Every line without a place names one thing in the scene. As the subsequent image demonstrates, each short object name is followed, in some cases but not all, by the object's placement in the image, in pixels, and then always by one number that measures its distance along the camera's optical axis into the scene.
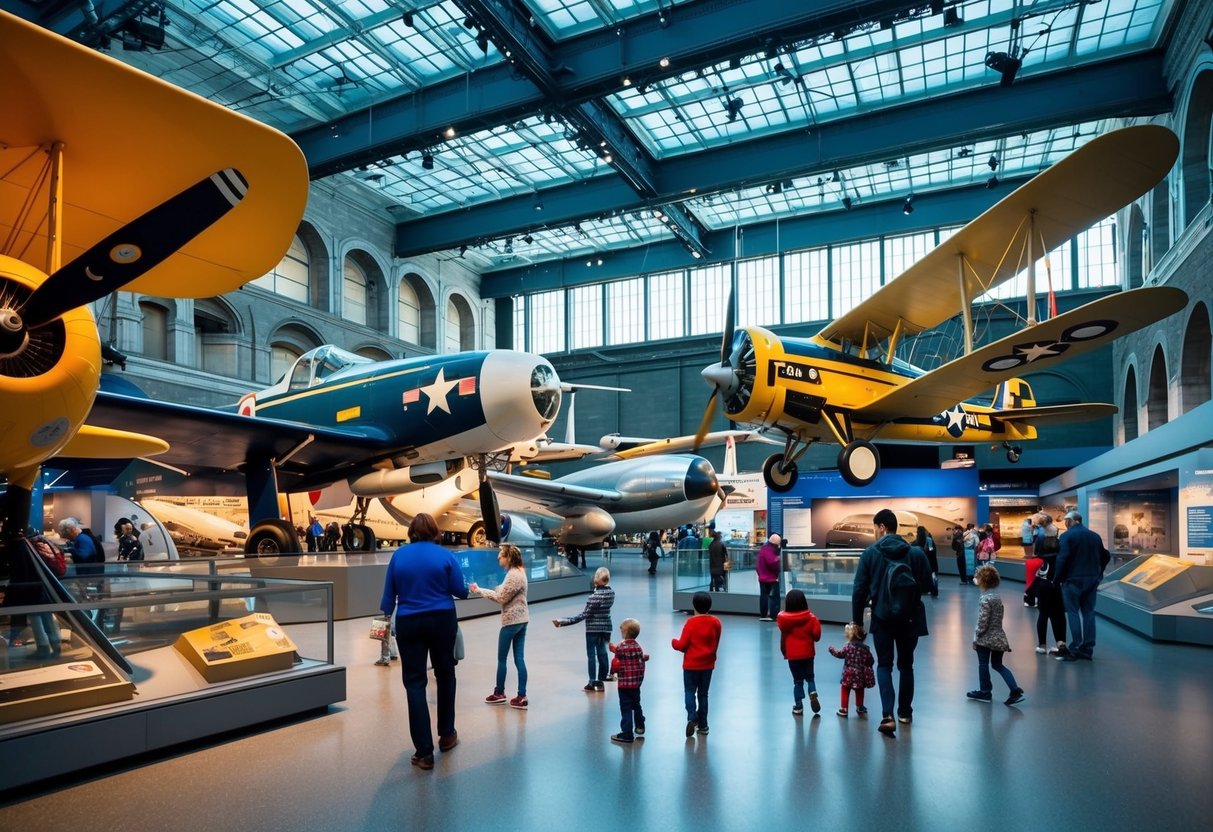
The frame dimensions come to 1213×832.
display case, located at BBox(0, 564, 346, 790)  3.84
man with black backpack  4.89
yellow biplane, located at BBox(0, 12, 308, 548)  3.49
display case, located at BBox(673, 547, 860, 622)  9.74
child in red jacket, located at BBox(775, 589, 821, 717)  5.33
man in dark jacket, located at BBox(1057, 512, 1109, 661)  7.32
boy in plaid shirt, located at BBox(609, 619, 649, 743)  4.58
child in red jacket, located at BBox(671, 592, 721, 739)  4.70
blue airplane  9.60
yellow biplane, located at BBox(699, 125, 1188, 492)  6.98
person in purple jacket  9.84
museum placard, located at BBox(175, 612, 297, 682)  4.84
